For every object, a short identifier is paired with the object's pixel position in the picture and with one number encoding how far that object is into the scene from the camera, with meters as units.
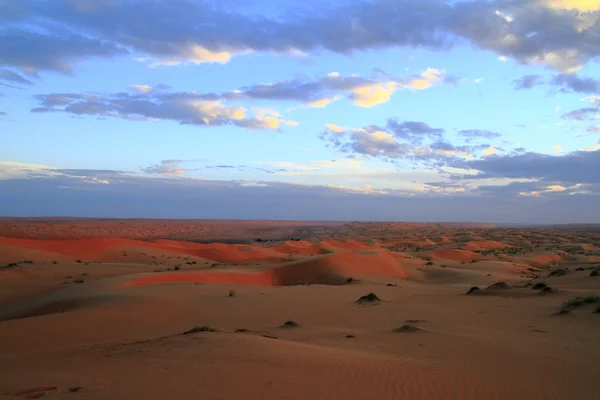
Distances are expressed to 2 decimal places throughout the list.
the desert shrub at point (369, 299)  16.89
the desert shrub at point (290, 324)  12.22
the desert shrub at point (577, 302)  14.13
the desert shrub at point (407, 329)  11.62
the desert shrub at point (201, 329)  10.58
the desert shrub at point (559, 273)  24.93
